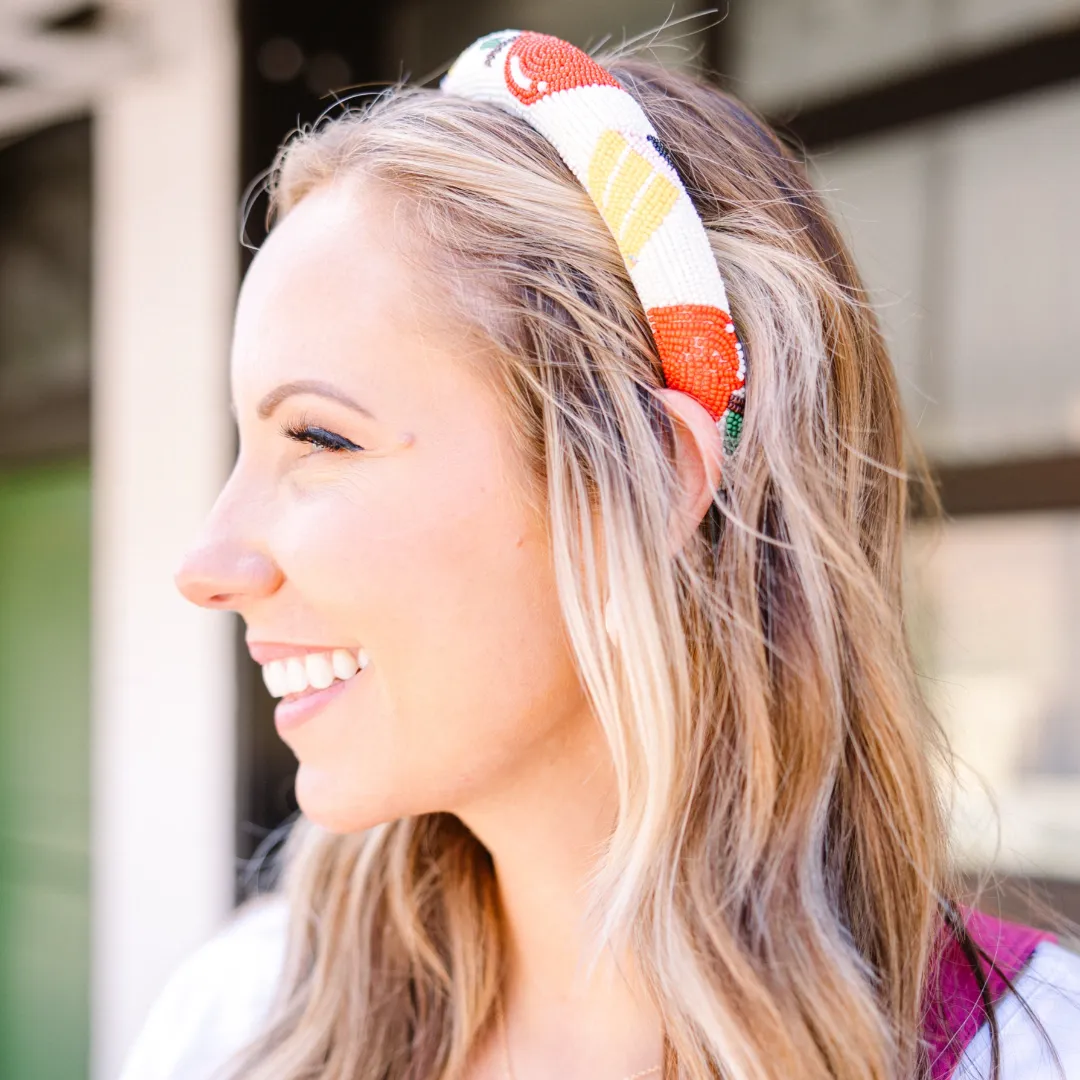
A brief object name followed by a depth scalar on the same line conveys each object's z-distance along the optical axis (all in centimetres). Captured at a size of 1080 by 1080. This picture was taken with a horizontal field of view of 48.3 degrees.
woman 101
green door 356
